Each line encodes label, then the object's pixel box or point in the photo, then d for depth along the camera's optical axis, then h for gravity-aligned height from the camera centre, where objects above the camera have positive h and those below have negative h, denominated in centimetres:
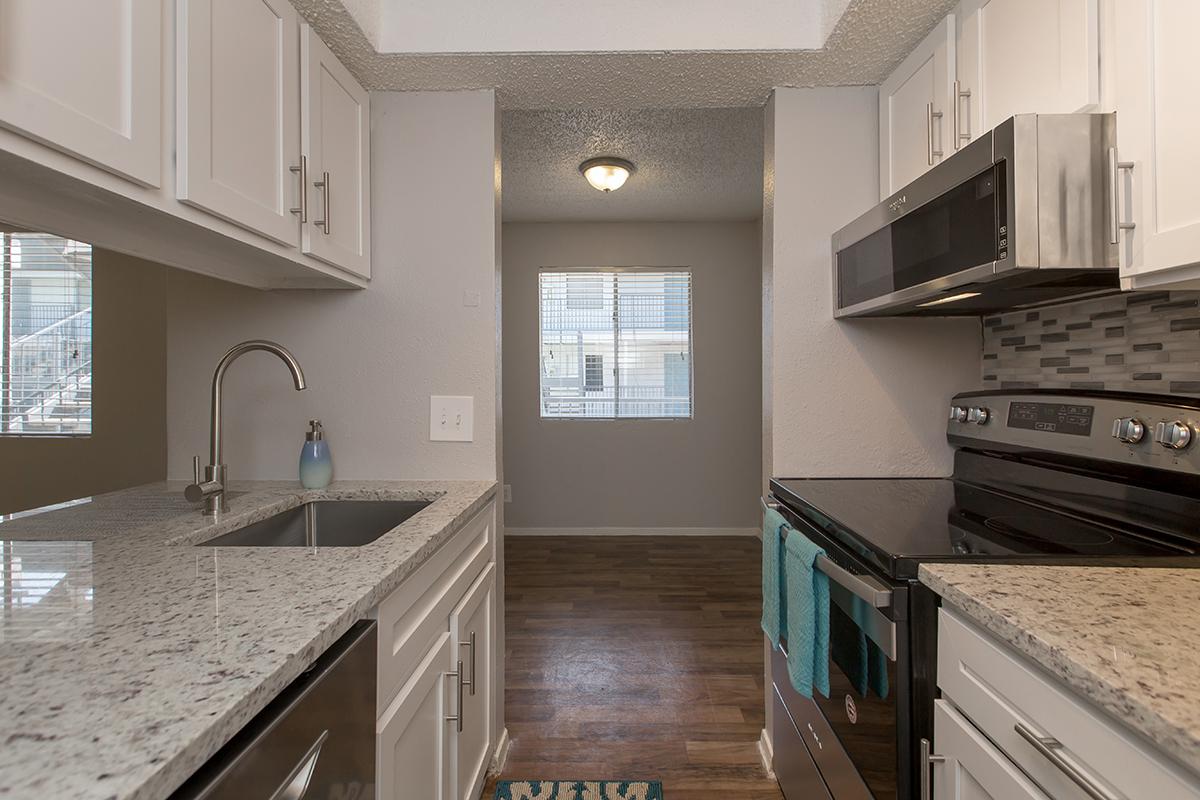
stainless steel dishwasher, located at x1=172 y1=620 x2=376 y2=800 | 56 -38
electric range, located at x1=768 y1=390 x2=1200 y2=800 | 99 -26
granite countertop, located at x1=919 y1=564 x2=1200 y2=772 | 56 -27
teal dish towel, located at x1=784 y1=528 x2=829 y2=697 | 129 -50
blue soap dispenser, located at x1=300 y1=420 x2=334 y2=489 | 173 -19
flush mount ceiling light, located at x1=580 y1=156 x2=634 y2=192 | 327 +126
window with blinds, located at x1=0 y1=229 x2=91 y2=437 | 236 +26
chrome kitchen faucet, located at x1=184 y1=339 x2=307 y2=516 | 135 -14
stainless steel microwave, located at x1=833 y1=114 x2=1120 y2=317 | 104 +34
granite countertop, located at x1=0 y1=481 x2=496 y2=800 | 46 -27
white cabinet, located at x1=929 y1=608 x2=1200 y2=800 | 60 -40
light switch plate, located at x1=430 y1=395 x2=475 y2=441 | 187 -7
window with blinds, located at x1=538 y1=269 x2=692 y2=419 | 469 +42
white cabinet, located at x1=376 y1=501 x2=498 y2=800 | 101 -59
